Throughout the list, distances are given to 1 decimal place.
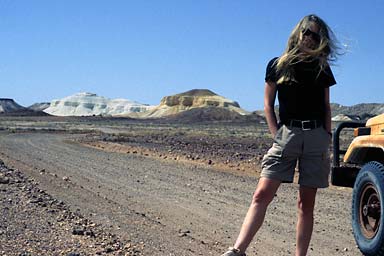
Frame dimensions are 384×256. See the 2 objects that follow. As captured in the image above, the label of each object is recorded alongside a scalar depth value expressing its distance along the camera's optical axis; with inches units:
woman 184.5
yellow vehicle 231.3
